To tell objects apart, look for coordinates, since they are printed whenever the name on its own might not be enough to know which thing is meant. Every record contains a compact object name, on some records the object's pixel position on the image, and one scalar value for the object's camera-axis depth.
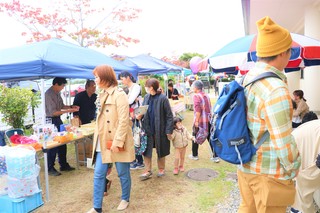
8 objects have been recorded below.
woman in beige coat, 3.17
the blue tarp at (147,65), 8.70
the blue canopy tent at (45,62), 3.69
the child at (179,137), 4.73
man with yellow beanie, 1.52
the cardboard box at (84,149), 5.58
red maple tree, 12.58
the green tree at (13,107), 5.41
